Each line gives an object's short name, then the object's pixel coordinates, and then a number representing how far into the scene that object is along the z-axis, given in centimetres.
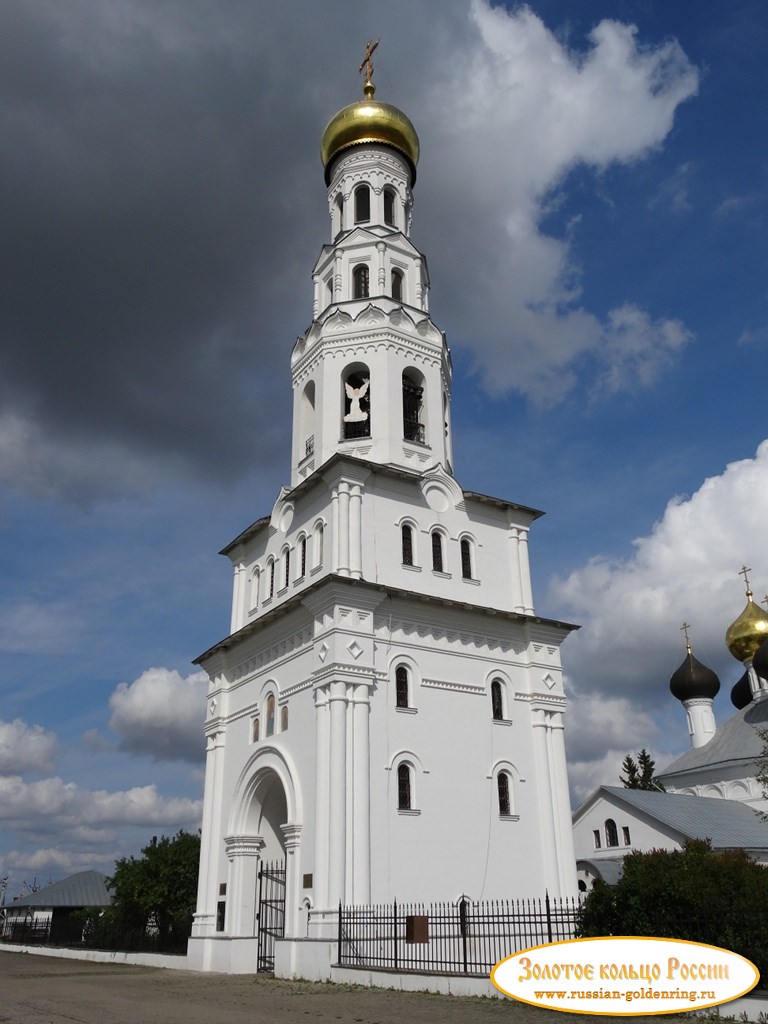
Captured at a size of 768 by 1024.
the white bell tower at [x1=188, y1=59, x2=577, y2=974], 1825
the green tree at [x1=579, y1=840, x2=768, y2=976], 1134
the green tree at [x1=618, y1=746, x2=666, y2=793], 5428
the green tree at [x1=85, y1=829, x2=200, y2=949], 3038
